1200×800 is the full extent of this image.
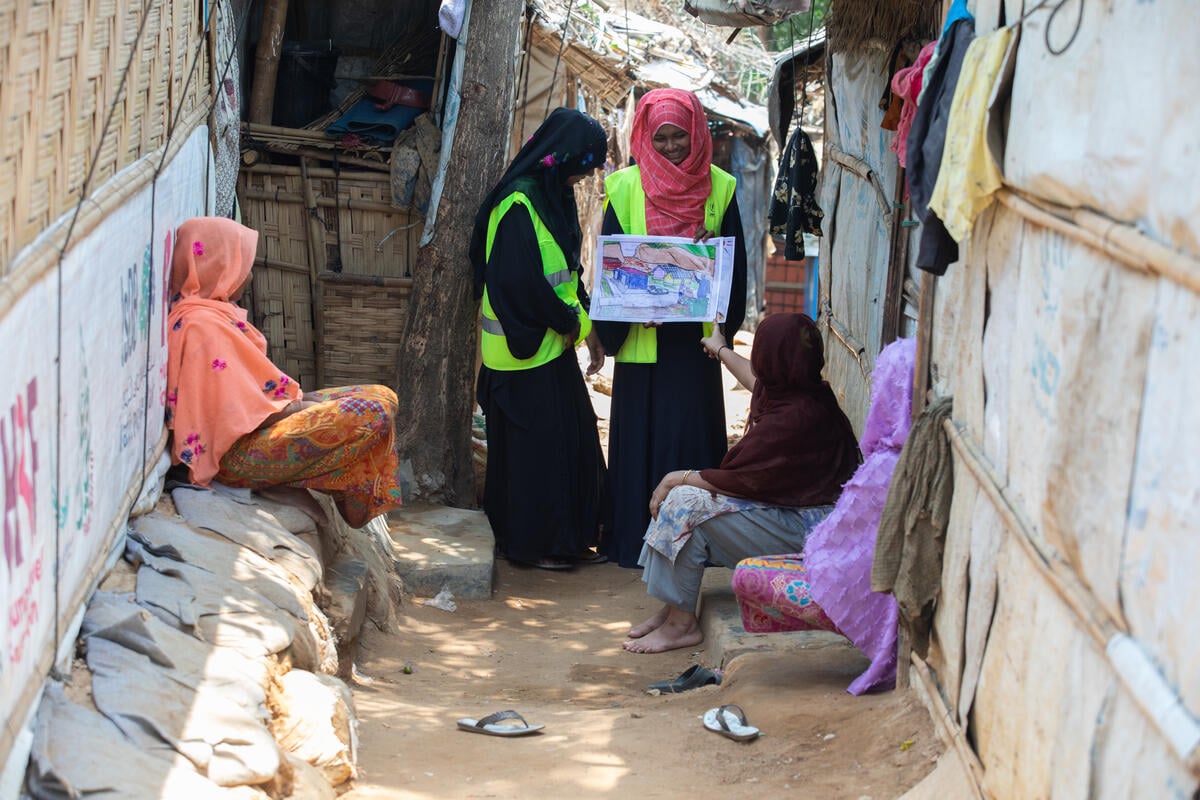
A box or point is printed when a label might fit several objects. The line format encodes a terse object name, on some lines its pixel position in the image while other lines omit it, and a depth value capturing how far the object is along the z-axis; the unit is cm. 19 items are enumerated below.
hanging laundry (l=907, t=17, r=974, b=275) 322
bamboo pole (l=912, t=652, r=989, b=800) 292
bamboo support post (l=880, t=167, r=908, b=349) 507
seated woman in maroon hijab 466
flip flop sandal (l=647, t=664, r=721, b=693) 467
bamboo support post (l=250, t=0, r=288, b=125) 705
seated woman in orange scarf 443
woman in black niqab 600
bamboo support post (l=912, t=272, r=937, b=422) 380
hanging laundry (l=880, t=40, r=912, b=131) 421
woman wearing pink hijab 593
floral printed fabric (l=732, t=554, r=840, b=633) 418
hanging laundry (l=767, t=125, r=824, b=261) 674
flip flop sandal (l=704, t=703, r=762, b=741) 386
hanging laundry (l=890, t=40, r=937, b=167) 372
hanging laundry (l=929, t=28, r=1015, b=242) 288
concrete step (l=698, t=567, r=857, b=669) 470
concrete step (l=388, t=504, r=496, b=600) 589
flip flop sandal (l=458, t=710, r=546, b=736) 404
